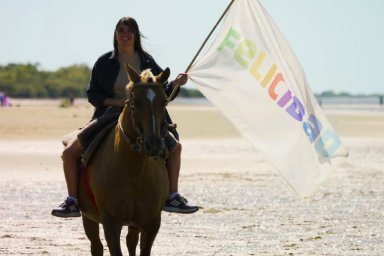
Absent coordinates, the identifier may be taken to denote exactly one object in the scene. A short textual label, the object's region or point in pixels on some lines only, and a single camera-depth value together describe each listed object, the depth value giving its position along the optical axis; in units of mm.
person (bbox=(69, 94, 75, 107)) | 150850
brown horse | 14781
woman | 17250
